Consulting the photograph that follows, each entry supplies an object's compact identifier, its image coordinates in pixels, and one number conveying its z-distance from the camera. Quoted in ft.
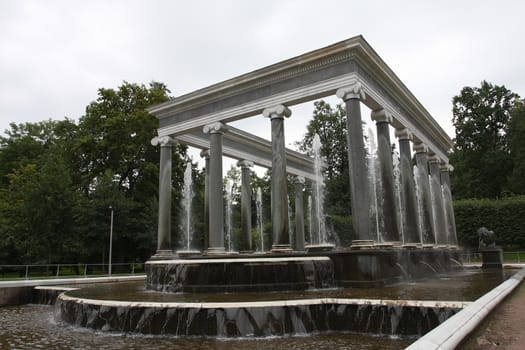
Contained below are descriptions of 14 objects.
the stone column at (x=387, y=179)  63.72
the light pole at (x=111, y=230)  120.08
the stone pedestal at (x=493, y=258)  85.66
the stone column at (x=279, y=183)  61.67
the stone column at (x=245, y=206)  93.04
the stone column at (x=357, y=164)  55.31
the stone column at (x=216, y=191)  70.59
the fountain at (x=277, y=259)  29.78
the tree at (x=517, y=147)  165.07
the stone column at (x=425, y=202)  84.43
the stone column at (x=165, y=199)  80.48
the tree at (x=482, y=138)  189.98
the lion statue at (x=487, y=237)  85.68
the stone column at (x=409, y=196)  73.05
